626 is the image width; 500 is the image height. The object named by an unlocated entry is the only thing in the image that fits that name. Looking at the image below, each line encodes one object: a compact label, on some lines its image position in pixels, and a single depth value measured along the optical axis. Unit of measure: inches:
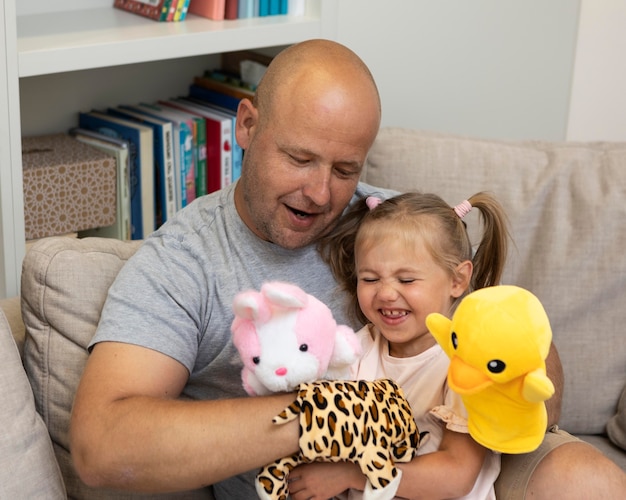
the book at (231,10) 87.8
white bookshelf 73.2
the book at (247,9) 87.7
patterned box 82.0
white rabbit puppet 51.3
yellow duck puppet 49.3
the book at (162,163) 89.7
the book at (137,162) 88.4
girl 56.6
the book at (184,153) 90.7
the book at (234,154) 93.1
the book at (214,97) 95.0
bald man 54.1
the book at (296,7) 89.4
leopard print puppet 53.3
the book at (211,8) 86.3
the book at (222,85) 95.0
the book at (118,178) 87.0
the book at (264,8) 88.4
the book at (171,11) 85.1
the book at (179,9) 85.4
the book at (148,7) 85.6
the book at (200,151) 91.9
